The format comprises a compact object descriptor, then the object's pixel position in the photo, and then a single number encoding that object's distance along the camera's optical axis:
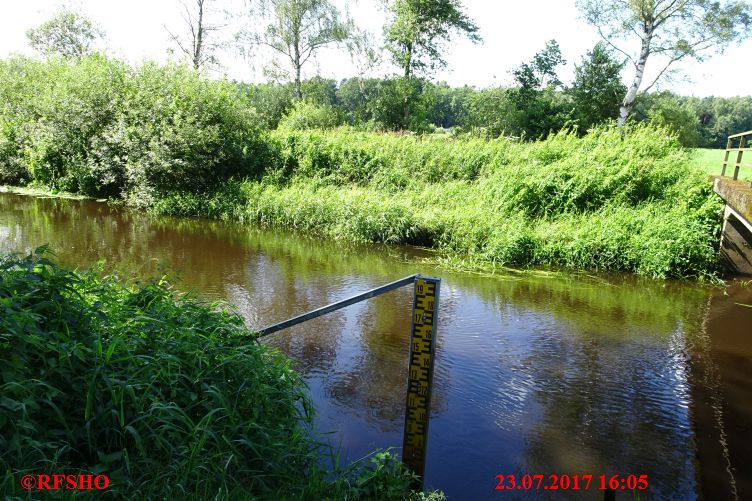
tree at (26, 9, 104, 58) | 49.81
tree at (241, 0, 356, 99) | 33.97
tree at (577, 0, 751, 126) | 22.69
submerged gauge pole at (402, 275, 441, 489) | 3.76
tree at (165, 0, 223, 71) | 32.16
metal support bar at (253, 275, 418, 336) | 3.91
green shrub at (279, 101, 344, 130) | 27.81
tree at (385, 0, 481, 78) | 31.11
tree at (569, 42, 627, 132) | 29.39
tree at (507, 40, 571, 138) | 28.67
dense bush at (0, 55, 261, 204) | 17.91
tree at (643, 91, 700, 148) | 32.09
